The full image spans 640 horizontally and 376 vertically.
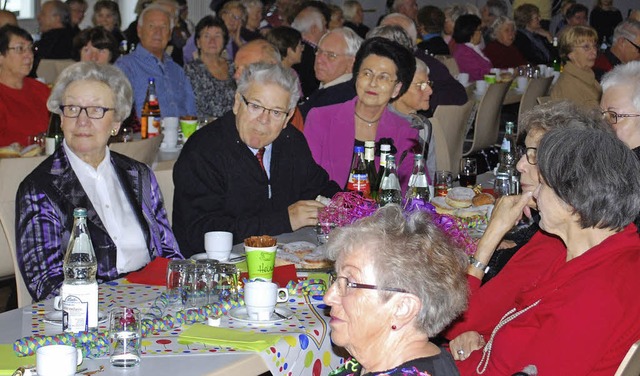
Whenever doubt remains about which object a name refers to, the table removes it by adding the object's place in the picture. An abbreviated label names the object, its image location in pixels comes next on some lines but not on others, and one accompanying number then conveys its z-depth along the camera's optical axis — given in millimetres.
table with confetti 2432
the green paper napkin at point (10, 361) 2211
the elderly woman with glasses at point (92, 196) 3064
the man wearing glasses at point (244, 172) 3697
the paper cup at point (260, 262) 2938
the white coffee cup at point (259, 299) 2654
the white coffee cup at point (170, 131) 5586
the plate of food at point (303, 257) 3191
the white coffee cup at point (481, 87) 8820
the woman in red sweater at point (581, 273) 2299
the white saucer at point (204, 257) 3162
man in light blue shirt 6941
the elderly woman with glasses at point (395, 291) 2047
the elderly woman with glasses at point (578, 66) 7352
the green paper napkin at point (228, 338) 2455
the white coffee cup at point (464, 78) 9211
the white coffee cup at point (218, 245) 3160
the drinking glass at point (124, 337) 2285
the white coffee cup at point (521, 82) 9211
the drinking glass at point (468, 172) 4574
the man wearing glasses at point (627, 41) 8617
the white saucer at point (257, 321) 2650
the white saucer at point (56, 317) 2568
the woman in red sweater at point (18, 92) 5980
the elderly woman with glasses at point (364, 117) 4719
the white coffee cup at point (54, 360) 2100
